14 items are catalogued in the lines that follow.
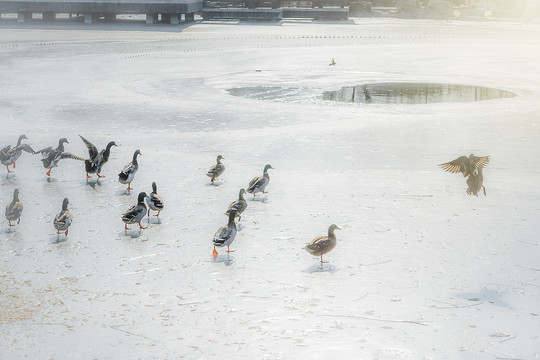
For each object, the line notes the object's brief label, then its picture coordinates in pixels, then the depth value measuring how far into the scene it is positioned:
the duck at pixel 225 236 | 11.02
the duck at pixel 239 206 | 12.65
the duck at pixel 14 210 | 12.31
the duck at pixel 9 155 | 15.91
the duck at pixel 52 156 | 15.77
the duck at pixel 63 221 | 11.76
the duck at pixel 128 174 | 14.61
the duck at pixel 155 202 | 12.78
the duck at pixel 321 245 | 10.75
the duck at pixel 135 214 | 12.14
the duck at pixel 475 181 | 12.81
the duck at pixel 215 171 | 15.08
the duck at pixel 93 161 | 15.33
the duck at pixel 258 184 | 13.98
